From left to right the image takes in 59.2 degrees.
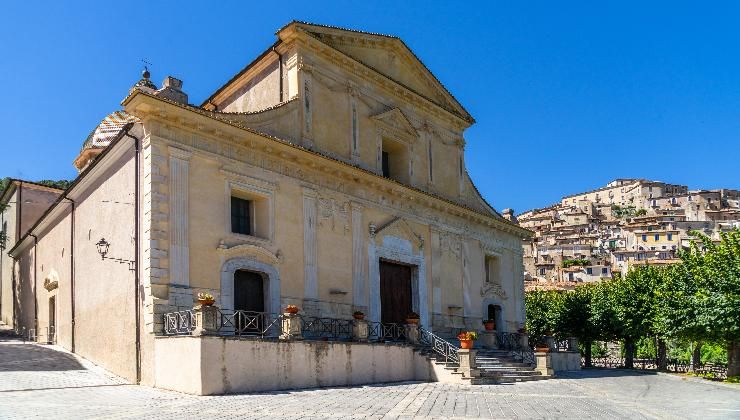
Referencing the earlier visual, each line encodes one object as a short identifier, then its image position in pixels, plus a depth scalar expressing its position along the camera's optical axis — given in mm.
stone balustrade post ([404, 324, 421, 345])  21391
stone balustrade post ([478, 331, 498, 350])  26578
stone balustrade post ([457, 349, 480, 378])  19453
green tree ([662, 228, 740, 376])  24312
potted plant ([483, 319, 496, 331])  26875
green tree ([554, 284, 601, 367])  35938
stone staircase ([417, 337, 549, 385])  19688
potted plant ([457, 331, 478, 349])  19891
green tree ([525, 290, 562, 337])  37531
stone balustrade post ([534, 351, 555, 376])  23188
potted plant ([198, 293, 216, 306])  14211
